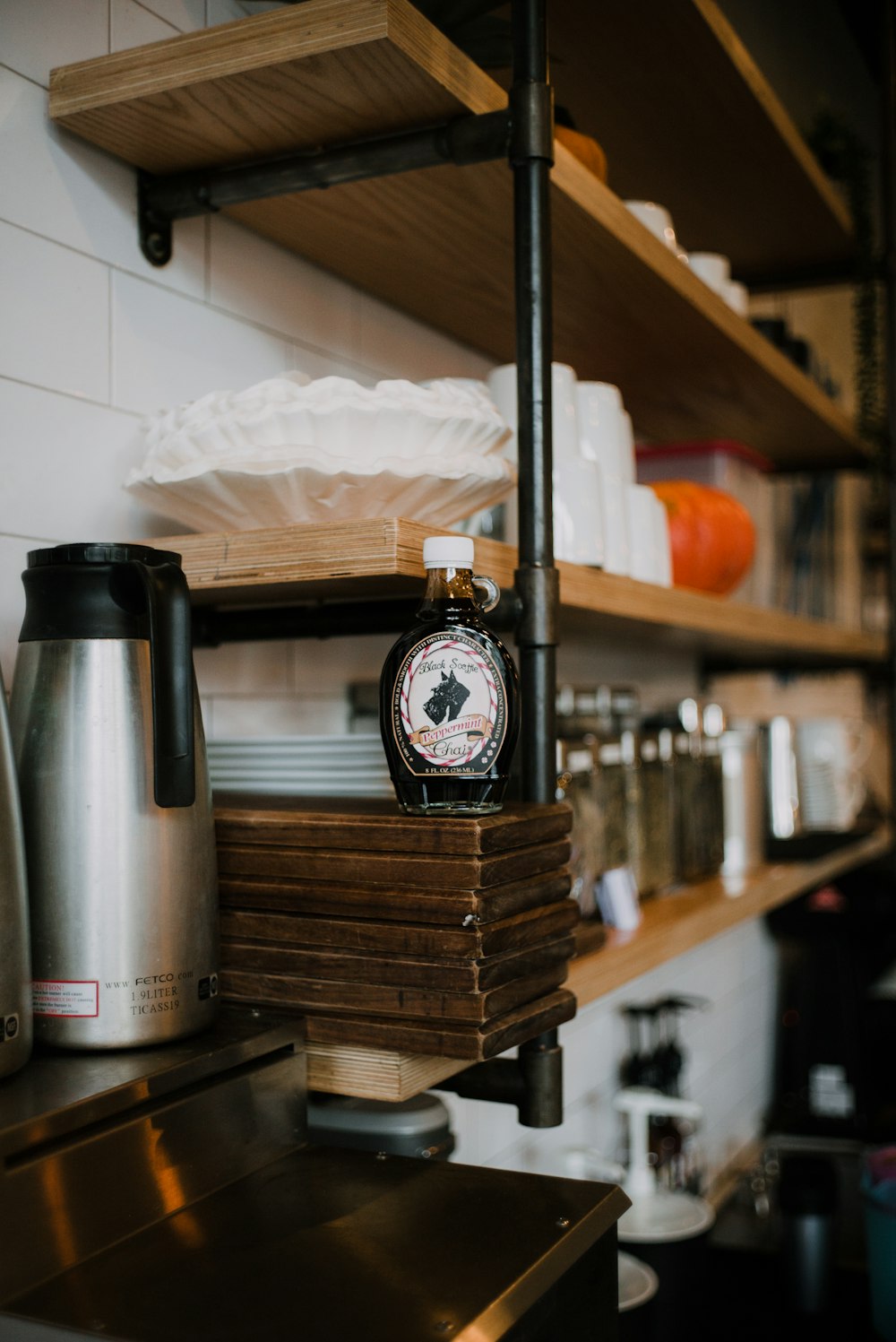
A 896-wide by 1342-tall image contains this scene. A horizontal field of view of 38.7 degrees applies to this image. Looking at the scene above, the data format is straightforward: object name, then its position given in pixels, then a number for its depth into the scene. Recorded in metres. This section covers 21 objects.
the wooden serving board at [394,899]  0.81
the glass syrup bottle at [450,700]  0.84
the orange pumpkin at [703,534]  1.73
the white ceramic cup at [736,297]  1.82
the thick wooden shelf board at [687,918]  1.16
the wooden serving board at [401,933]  0.81
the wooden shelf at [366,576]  0.83
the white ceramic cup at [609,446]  1.29
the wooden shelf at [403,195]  0.89
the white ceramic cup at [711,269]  1.76
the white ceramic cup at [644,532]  1.35
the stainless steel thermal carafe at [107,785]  0.74
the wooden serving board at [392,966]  0.81
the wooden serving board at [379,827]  0.82
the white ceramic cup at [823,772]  2.48
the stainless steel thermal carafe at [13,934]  0.69
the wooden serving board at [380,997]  0.81
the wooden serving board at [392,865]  0.81
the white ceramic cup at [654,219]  1.44
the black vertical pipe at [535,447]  0.97
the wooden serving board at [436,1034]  0.81
